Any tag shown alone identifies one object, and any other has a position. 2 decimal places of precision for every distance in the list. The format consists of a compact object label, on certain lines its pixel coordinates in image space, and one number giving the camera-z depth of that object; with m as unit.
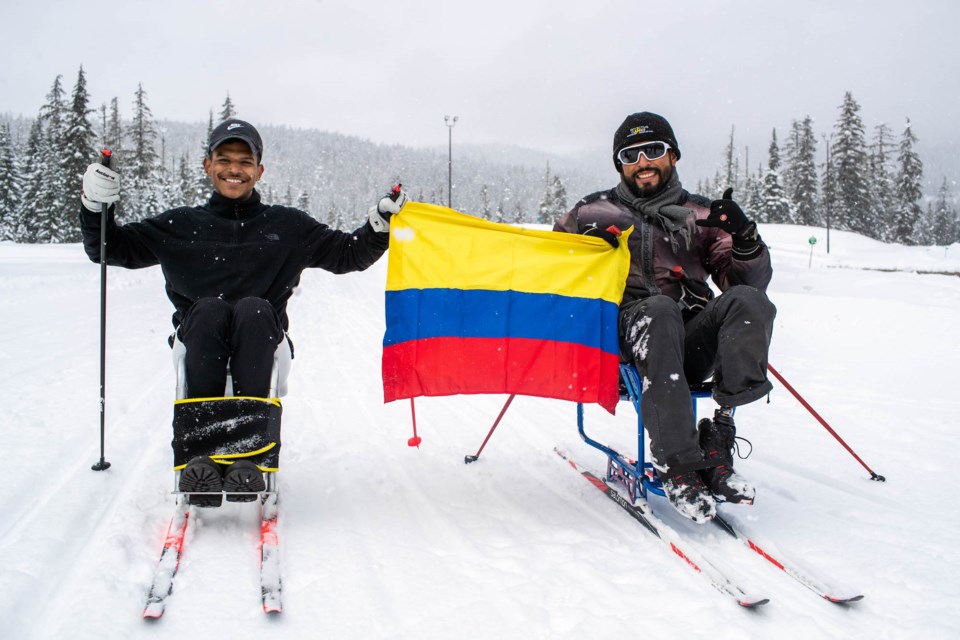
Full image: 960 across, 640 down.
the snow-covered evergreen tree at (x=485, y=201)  86.27
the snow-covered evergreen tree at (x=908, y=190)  56.06
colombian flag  3.46
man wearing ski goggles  2.88
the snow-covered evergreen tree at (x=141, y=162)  45.19
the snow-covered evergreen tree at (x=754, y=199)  53.38
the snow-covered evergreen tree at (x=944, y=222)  82.00
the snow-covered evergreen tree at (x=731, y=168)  66.75
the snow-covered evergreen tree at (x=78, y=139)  33.79
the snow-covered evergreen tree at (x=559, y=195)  64.25
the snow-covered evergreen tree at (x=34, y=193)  41.31
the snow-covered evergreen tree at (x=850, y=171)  51.09
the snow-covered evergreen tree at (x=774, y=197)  52.31
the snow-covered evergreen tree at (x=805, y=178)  54.50
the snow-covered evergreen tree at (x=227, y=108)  42.00
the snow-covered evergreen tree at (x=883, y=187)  56.84
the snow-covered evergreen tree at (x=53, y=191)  39.84
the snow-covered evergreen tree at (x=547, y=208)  65.00
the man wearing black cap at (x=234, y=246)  2.90
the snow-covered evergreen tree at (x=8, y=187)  42.84
